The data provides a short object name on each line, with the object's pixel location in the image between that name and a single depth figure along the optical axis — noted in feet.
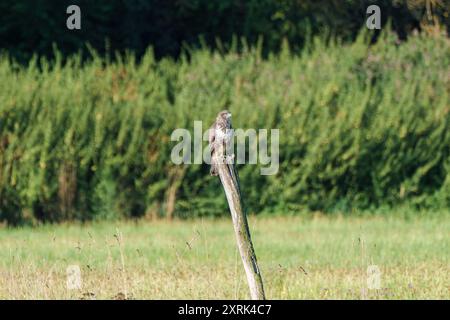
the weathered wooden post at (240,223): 61.36
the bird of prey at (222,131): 60.80
